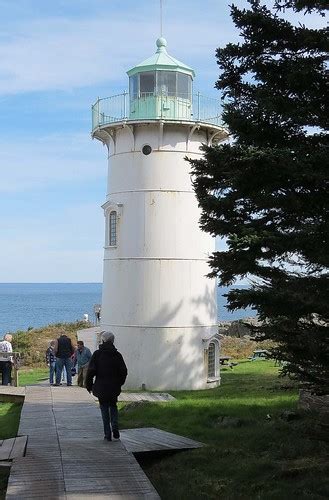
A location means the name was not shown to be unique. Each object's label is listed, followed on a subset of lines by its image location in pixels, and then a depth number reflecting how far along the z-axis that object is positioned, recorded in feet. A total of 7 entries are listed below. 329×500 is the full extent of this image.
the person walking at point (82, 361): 61.41
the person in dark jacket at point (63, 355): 61.98
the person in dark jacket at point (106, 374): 33.06
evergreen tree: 24.06
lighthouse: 69.87
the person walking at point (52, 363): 64.34
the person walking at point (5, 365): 64.50
